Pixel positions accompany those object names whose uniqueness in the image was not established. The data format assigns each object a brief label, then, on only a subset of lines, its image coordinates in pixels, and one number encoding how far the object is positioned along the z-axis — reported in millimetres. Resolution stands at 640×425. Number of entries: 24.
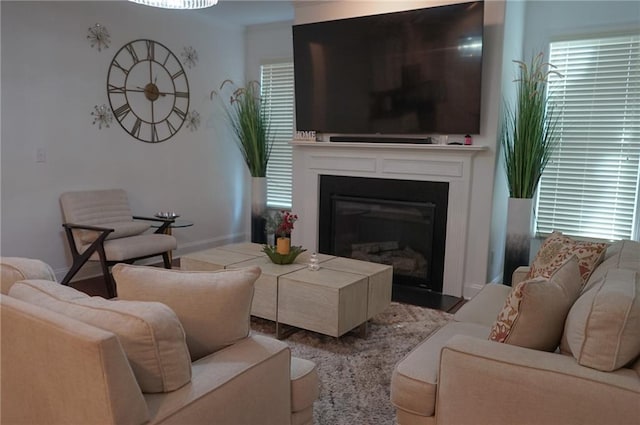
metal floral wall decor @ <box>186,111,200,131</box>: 5484
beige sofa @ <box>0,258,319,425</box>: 1173
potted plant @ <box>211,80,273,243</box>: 5527
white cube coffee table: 2959
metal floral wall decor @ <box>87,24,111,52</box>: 4405
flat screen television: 3961
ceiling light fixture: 2695
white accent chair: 3947
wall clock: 4688
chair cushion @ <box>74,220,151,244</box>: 4066
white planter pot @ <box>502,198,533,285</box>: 3977
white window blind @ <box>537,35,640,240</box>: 4098
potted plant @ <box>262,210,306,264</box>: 3382
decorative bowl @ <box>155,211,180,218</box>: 4723
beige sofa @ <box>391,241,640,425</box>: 1442
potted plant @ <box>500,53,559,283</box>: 3814
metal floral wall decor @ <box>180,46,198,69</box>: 5348
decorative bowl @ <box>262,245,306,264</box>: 3428
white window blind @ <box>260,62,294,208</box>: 5926
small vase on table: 3432
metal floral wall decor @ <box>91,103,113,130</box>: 4504
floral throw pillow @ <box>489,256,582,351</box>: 1704
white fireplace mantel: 4148
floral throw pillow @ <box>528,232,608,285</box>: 2559
